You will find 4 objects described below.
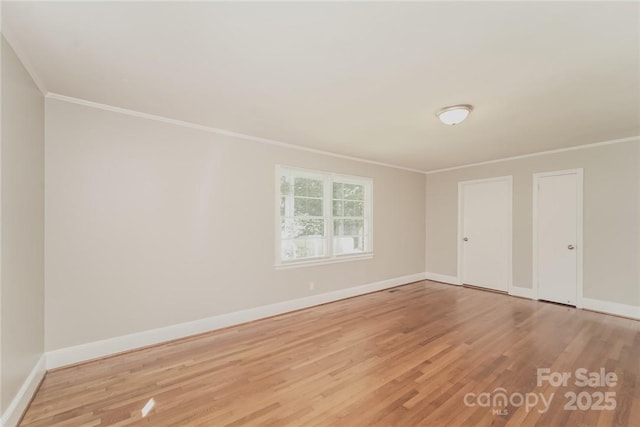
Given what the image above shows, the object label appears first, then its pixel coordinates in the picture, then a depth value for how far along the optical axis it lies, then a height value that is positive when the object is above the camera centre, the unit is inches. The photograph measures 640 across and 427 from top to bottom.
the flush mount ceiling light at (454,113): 109.4 +40.2
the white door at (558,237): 176.2 -15.9
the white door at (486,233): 207.5 -15.8
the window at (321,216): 167.9 -2.1
